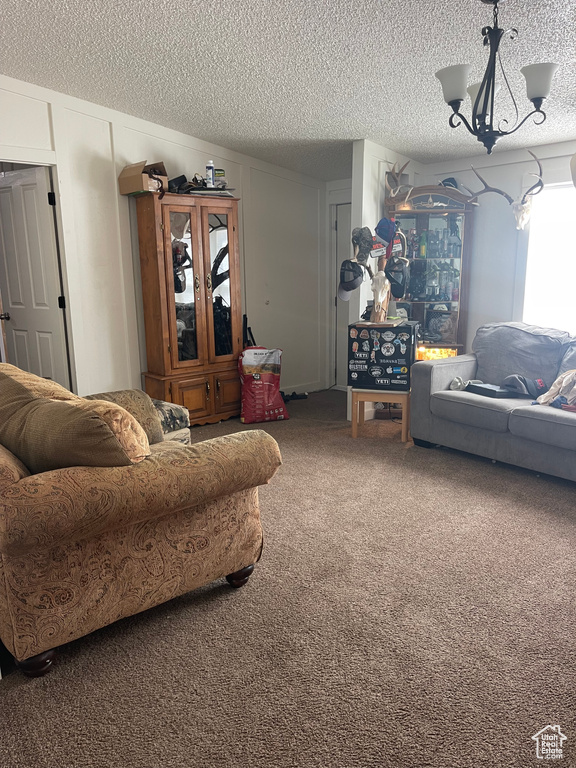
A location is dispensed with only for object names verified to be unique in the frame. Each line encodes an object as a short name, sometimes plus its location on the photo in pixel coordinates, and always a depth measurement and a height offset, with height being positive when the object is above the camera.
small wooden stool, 4.34 -1.10
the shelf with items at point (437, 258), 5.06 +0.00
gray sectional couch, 3.40 -0.99
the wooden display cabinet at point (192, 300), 4.42 -0.33
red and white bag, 4.91 -1.09
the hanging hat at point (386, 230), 4.56 +0.23
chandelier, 2.39 +0.77
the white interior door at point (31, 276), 4.10 -0.10
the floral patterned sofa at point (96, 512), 1.60 -0.77
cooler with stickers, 4.34 -0.74
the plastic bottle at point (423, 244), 5.16 +0.13
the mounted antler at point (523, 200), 4.77 +0.49
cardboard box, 4.16 +0.62
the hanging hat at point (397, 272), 4.50 -0.11
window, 4.86 -0.04
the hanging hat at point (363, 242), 4.41 +0.13
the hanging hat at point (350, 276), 4.43 -0.13
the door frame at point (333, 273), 6.18 -0.15
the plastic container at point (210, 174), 4.56 +0.70
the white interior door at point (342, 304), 6.21 -0.51
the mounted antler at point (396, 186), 4.93 +0.64
